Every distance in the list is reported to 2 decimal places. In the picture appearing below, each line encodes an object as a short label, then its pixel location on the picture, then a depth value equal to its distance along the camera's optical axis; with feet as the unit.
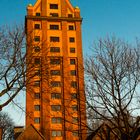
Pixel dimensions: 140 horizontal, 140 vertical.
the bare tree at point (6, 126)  237.29
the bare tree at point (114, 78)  71.67
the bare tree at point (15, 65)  58.85
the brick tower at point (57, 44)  202.08
